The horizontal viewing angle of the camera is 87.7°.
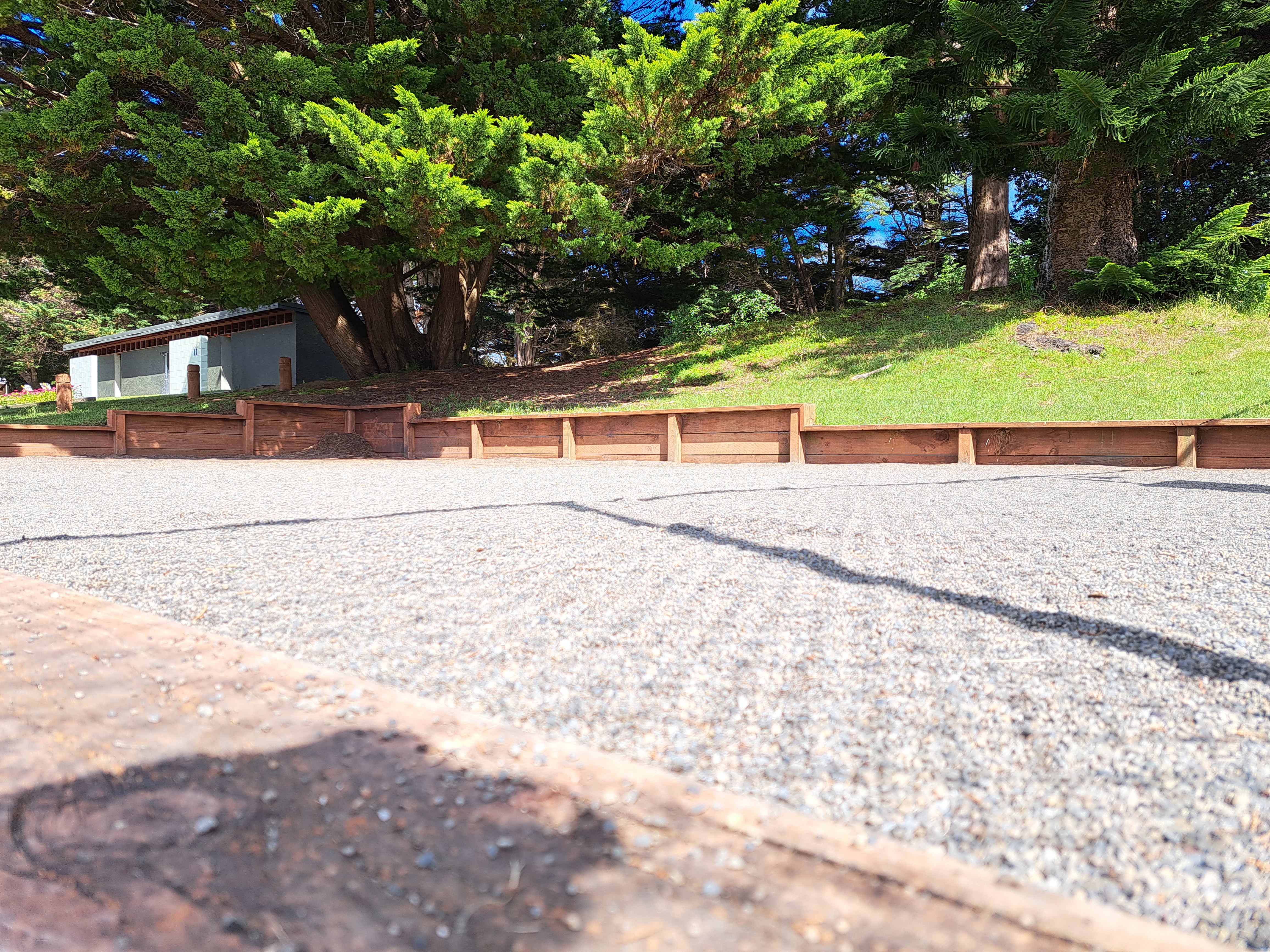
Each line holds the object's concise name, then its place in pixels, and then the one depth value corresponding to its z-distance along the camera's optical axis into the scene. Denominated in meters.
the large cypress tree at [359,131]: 7.53
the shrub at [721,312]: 15.66
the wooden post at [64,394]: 13.63
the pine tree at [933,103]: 9.32
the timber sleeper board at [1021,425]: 5.12
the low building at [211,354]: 17.73
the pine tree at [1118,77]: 7.69
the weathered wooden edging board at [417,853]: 0.69
